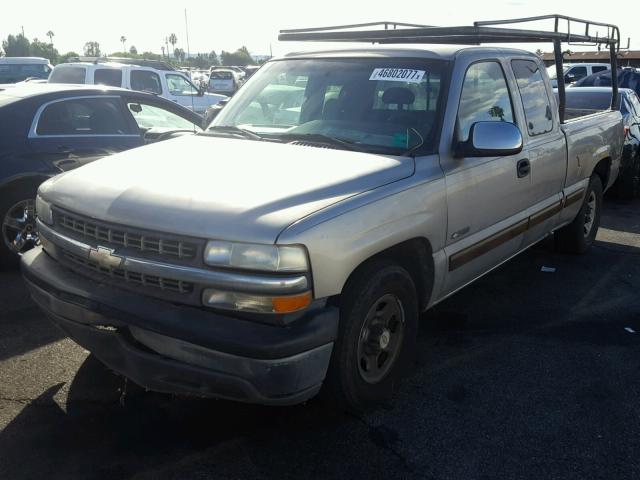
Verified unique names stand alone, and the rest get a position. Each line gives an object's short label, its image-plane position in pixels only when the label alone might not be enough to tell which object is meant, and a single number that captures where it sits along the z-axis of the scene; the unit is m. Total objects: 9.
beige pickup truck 2.80
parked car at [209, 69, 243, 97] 27.71
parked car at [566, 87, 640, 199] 8.82
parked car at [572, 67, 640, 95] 15.63
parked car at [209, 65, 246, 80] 32.09
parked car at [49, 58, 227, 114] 12.61
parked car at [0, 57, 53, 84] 20.40
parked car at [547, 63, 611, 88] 21.12
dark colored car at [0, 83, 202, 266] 5.52
